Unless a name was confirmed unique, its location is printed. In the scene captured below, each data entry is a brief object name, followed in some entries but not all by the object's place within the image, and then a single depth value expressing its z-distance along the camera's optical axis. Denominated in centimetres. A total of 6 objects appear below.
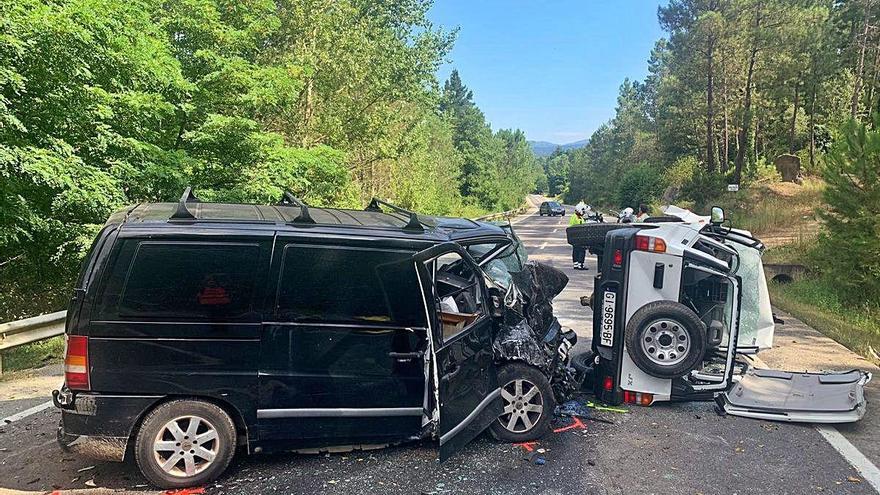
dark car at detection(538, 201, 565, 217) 5991
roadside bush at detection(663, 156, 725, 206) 3569
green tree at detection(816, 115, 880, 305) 1045
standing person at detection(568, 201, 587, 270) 1553
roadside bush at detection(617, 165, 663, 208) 4869
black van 385
